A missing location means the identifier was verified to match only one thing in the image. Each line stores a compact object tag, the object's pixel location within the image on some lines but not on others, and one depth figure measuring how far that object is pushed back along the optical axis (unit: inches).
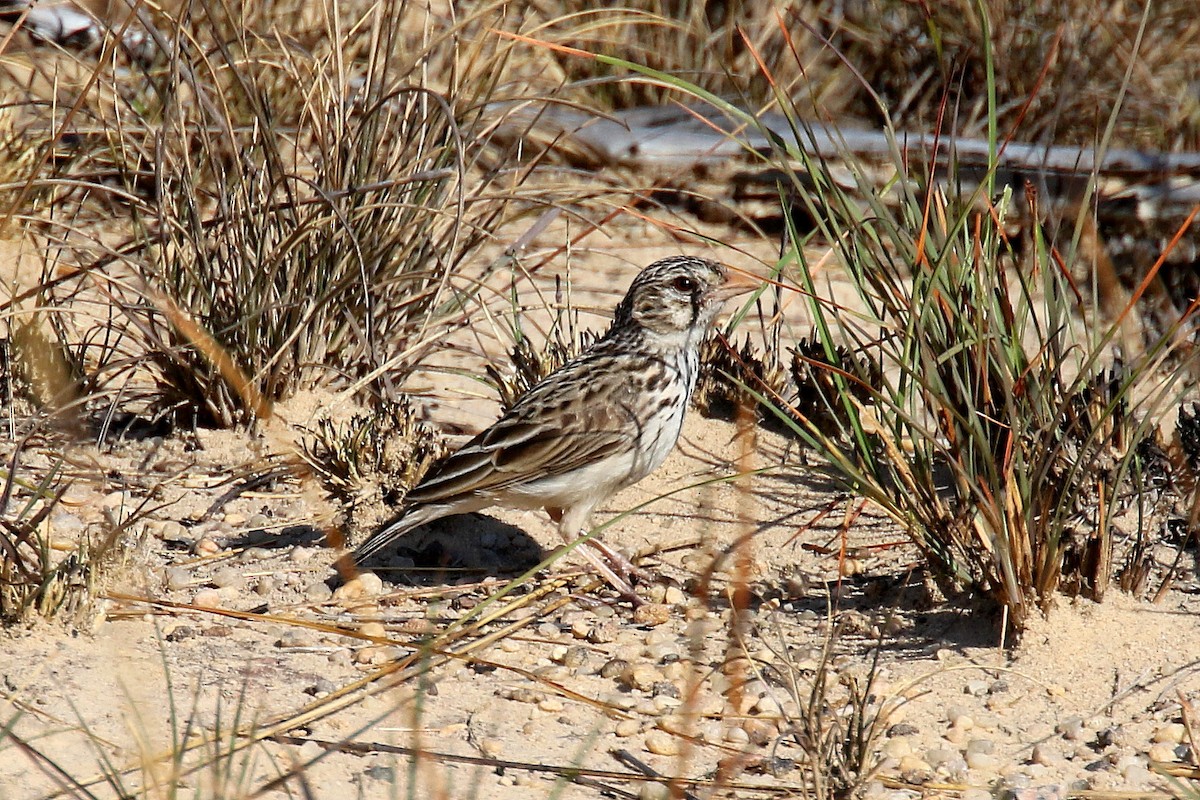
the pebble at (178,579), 351.9
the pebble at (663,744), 278.5
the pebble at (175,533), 381.1
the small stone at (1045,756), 273.3
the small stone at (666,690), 305.1
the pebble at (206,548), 374.0
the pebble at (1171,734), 278.1
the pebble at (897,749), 275.6
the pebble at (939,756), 274.5
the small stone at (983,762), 272.4
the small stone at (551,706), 295.4
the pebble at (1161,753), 273.6
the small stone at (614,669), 314.0
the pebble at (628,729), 286.2
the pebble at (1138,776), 265.0
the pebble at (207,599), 339.8
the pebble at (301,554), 370.3
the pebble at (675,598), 360.3
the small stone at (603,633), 335.6
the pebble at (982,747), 277.1
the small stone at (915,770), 268.8
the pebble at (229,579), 354.9
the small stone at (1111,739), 277.6
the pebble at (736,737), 282.0
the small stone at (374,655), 314.3
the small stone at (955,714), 287.0
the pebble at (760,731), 282.2
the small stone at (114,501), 390.3
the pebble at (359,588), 353.1
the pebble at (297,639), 321.1
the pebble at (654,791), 257.3
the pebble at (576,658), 321.4
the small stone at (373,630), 327.6
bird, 363.3
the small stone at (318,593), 353.1
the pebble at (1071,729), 280.3
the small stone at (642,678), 309.1
